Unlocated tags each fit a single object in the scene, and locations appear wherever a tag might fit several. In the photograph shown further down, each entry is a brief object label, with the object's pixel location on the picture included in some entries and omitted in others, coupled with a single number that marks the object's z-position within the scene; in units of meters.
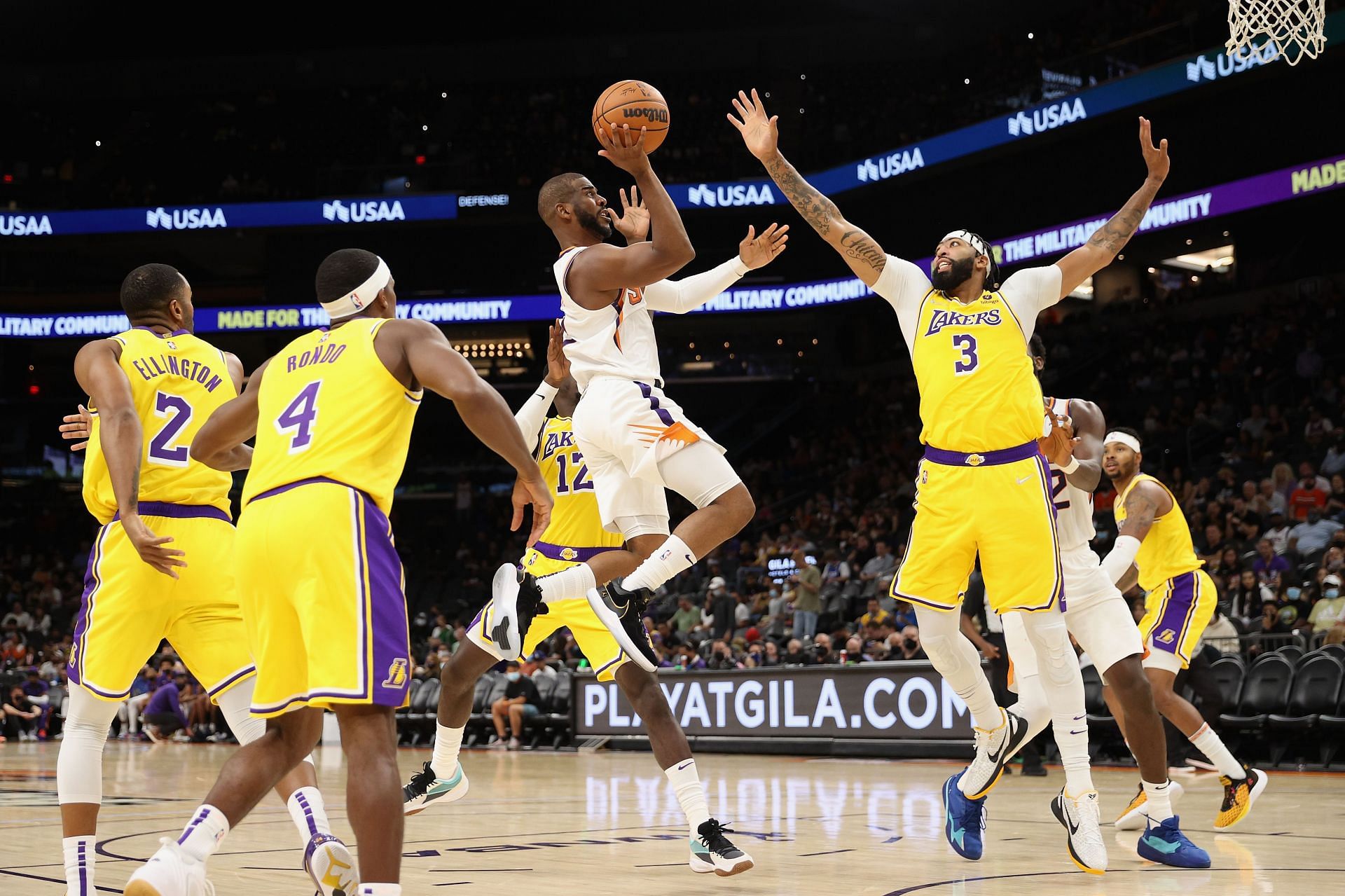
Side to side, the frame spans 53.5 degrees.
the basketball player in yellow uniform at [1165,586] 6.95
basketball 5.38
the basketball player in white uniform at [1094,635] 5.66
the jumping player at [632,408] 5.24
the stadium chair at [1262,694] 10.95
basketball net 8.73
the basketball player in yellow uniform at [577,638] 5.32
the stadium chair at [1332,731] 10.52
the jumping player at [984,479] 5.43
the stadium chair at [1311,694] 10.62
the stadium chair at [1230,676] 11.27
